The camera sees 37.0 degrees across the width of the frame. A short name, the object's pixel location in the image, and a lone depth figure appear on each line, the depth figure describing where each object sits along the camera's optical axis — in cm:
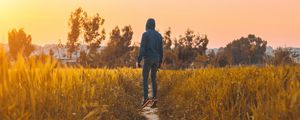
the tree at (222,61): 7909
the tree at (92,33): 8456
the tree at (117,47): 11388
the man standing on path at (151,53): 1302
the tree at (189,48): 9125
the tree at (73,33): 8288
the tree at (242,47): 14218
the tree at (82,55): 7622
